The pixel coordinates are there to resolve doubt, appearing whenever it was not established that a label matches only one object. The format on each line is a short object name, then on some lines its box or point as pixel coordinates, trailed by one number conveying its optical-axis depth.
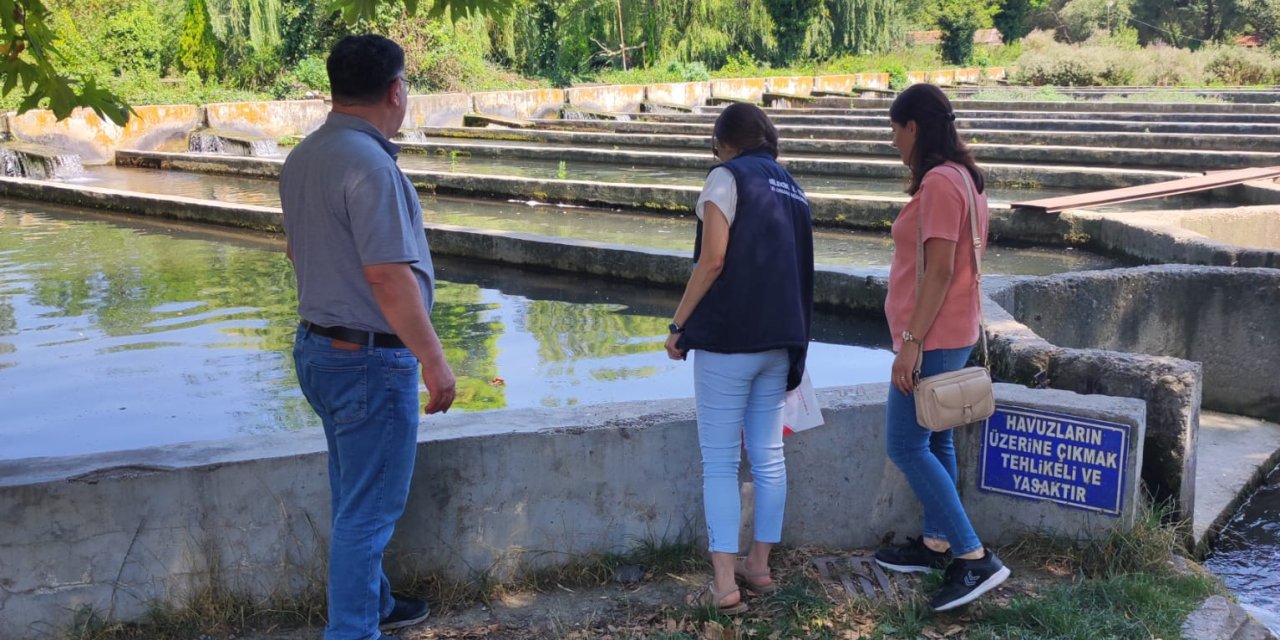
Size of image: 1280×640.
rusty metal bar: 12.16
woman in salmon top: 3.46
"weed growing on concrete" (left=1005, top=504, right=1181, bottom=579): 3.80
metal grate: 3.75
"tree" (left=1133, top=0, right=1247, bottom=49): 60.53
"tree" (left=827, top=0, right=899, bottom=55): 41.34
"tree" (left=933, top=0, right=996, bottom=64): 47.75
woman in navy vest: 3.45
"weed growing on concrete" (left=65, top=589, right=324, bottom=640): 3.49
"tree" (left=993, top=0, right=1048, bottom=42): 51.25
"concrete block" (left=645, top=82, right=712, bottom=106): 31.45
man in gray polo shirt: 3.01
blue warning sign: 3.85
